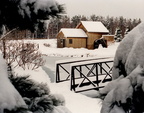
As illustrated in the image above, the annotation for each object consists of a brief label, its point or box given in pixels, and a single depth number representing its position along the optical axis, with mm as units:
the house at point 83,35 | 41000
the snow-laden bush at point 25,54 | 13862
